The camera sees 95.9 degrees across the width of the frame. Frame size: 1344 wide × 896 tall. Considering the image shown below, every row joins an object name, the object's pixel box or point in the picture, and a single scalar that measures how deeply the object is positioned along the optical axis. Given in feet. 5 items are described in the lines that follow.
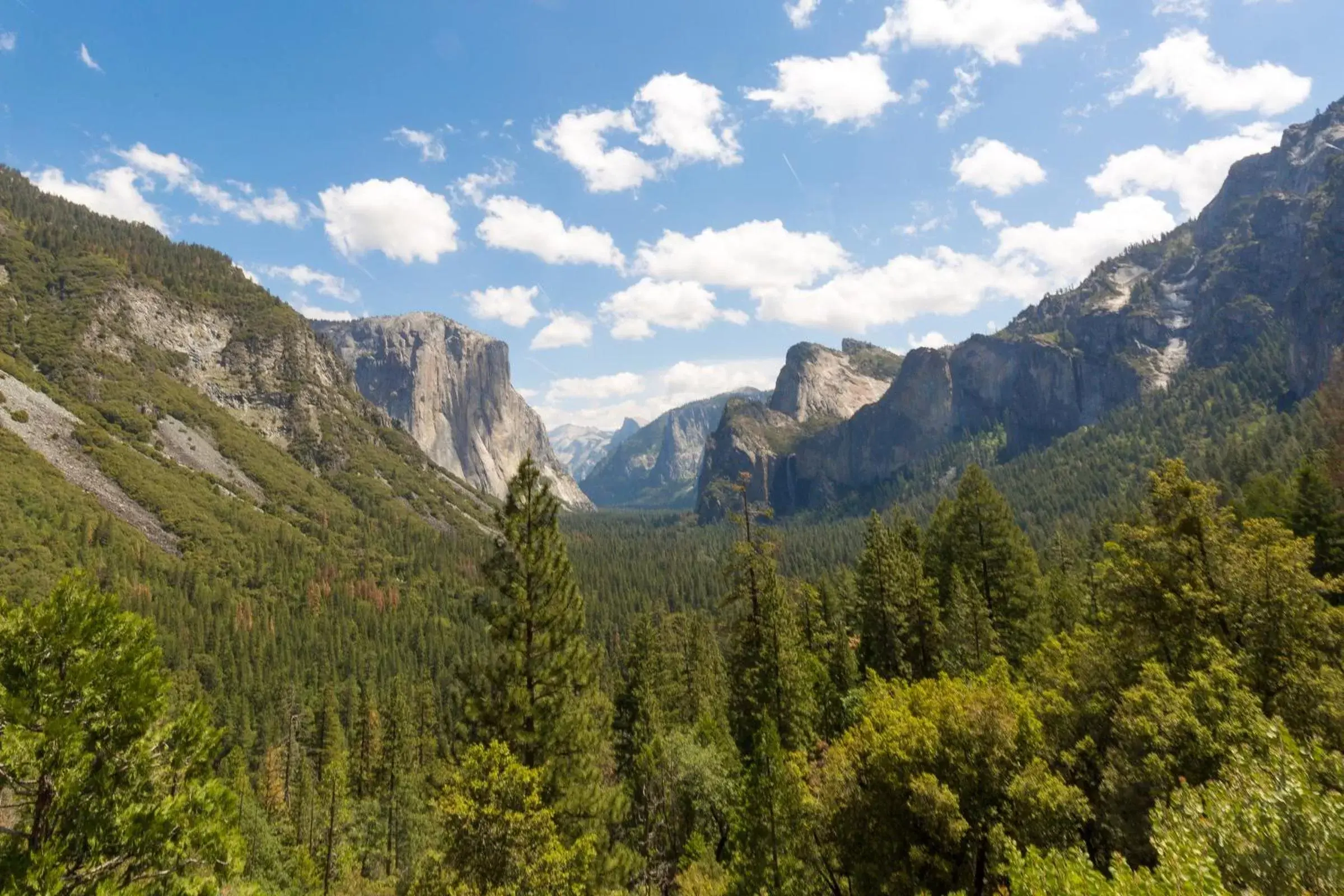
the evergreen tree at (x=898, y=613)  111.14
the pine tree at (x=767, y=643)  94.84
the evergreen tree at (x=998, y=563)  118.42
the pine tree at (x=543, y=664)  60.64
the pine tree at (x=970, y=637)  102.47
